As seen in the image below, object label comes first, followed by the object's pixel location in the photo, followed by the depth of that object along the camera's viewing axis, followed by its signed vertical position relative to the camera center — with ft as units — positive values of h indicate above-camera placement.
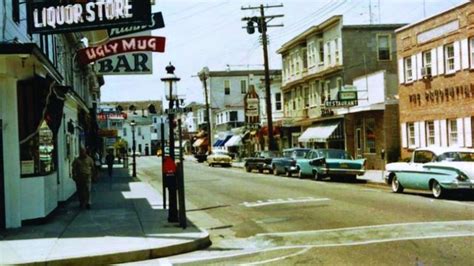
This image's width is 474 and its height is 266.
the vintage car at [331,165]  104.37 -4.58
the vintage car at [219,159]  201.57 -6.06
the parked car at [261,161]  145.64 -5.11
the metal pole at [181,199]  48.14 -4.12
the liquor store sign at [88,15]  45.01 +8.28
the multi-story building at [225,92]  293.70 +20.77
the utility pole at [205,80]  277.66 +24.29
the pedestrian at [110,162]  138.78 -3.97
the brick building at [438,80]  96.89 +7.99
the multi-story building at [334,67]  147.13 +14.98
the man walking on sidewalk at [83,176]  64.54 -3.06
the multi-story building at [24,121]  48.26 +1.73
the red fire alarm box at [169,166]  51.75 -1.93
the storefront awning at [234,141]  255.82 -1.08
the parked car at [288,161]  123.03 -4.53
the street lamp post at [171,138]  51.16 +0.17
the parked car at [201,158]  256.56 -6.94
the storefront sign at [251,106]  183.62 +8.34
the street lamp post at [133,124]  151.43 +3.68
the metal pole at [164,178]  54.83 -2.96
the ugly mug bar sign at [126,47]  52.34 +7.21
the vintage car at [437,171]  66.44 -3.93
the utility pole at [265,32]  152.25 +23.59
